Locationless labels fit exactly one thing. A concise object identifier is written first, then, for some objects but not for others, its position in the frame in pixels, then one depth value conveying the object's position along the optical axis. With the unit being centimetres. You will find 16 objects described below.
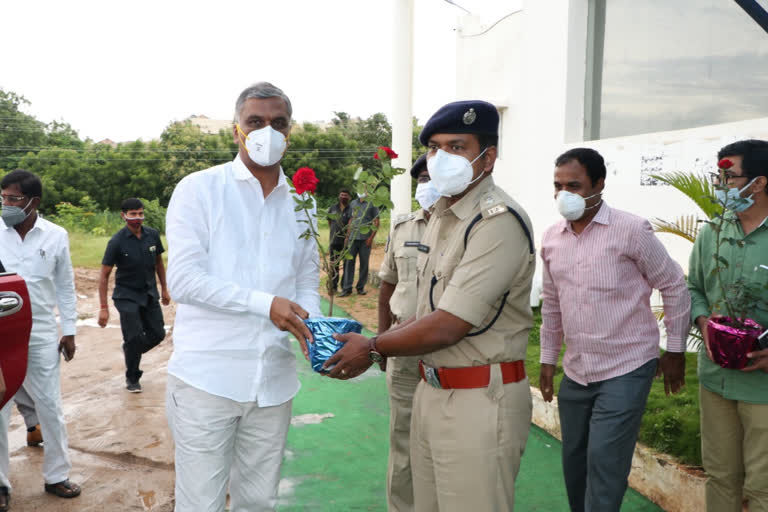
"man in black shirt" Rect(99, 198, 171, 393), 605
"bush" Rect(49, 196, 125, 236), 2547
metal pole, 1286
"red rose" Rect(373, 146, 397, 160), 360
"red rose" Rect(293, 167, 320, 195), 269
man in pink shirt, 290
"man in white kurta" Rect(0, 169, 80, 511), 397
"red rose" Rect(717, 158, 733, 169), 280
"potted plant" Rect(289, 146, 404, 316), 270
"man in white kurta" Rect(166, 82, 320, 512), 231
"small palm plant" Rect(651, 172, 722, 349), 405
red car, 281
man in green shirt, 265
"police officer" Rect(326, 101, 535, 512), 210
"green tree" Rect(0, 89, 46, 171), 4278
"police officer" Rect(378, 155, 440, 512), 335
